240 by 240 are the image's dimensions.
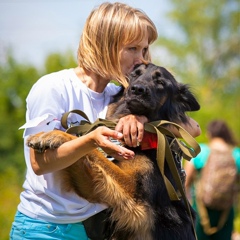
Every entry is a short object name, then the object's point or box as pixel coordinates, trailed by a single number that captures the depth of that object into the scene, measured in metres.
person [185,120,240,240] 8.72
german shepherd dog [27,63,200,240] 4.30
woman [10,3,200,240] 3.86
